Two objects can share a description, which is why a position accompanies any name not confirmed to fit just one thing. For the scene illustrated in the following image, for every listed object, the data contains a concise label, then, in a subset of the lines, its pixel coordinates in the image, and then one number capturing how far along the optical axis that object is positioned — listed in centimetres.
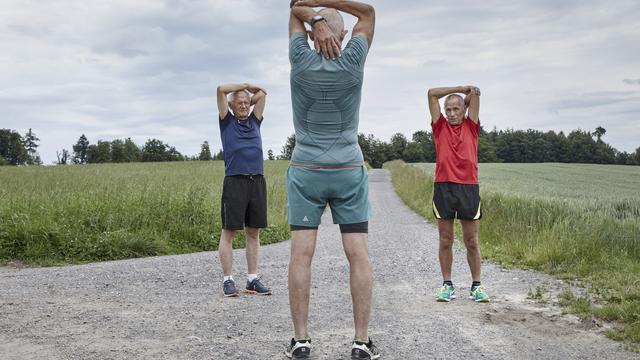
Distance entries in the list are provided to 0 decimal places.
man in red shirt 578
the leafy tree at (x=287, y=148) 8638
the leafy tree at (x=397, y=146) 10656
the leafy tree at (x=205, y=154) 9169
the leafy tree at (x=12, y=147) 10462
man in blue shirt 624
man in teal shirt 373
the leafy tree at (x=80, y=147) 13362
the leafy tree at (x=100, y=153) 10875
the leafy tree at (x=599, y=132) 7630
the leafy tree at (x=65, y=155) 12044
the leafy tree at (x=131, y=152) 11156
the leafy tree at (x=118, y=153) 11138
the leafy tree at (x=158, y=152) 9569
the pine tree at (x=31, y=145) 11889
